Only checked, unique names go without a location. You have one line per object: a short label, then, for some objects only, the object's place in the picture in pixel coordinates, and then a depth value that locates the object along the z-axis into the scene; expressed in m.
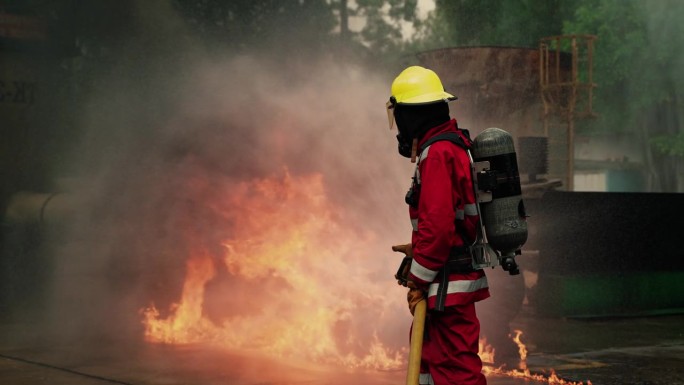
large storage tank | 15.15
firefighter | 4.16
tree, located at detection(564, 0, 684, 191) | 25.31
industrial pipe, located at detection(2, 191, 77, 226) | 11.89
